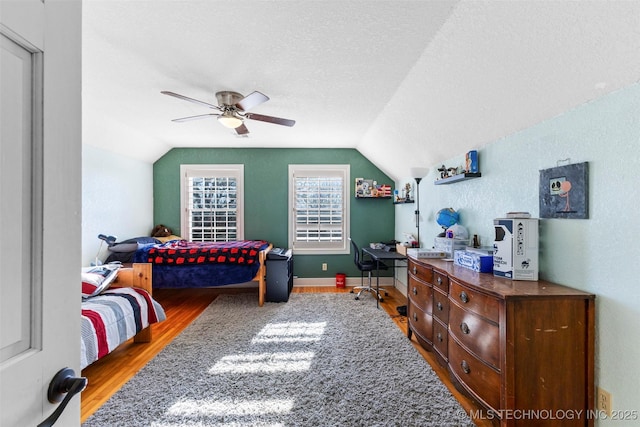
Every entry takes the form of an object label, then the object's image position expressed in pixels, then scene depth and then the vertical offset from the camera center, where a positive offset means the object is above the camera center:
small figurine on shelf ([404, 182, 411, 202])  4.26 +0.36
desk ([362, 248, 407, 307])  3.73 -0.53
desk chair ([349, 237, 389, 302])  4.21 -0.76
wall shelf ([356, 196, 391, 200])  4.99 +0.32
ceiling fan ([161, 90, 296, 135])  2.61 +0.97
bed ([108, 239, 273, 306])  3.86 -0.68
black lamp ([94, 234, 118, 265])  3.71 -0.33
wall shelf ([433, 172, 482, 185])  2.60 +0.36
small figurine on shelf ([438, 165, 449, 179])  3.04 +0.46
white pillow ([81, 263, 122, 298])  2.51 -0.58
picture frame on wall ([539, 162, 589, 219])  1.62 +0.15
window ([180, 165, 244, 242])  4.96 +0.22
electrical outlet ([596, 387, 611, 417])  1.49 -0.96
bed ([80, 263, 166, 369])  2.11 -0.82
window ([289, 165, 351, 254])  5.00 +0.16
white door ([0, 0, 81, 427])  0.50 +0.03
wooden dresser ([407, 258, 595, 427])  1.52 -0.74
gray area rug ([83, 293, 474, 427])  1.82 -1.25
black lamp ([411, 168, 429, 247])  3.53 +0.52
